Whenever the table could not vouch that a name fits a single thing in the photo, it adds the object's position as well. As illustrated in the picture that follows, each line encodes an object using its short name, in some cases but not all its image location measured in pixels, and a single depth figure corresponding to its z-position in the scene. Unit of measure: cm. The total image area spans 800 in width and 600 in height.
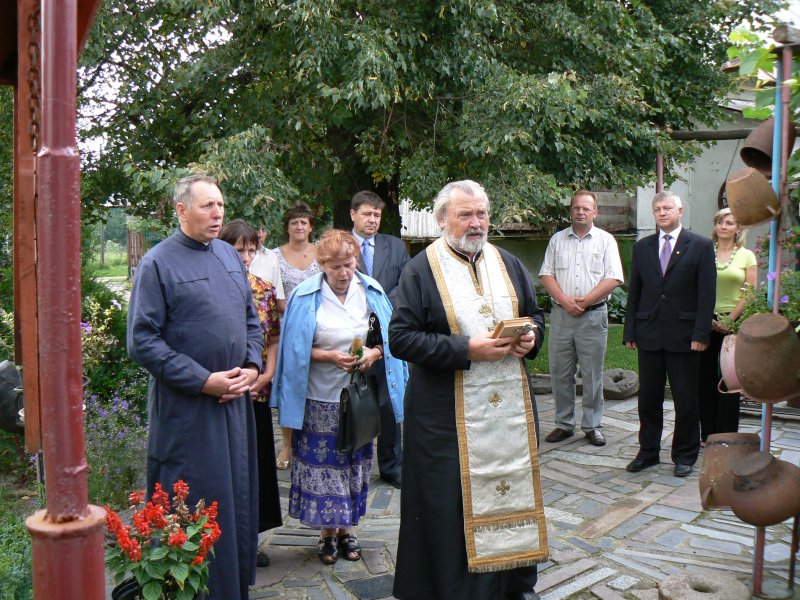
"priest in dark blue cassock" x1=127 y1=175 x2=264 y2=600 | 348
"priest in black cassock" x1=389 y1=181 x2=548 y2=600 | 367
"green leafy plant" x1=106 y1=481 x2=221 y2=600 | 291
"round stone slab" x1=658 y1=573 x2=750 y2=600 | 378
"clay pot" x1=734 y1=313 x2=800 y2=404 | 371
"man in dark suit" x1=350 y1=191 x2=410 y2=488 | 624
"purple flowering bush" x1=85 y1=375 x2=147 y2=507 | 525
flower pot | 309
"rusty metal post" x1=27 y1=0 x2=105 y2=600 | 168
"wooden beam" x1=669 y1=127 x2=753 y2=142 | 1139
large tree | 720
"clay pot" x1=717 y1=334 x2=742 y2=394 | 471
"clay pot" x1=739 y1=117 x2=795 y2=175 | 394
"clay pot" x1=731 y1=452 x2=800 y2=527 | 380
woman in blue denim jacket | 437
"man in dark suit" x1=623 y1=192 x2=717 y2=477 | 596
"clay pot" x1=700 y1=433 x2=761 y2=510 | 400
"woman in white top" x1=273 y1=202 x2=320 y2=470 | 643
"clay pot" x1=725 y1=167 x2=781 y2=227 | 377
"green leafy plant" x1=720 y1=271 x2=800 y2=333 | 388
